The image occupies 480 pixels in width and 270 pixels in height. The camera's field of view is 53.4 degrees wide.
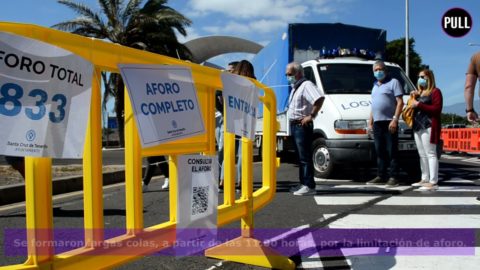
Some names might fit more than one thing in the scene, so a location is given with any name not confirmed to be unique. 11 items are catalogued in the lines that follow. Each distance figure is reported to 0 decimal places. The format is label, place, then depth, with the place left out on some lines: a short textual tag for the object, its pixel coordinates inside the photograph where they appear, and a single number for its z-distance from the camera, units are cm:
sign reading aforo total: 165
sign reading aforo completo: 209
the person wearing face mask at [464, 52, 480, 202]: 587
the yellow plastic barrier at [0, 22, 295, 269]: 178
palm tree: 2362
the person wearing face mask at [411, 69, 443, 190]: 684
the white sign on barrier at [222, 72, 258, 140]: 293
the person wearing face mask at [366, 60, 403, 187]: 720
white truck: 762
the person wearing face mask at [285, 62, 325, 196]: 632
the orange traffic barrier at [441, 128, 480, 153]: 1591
